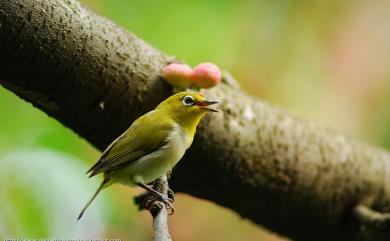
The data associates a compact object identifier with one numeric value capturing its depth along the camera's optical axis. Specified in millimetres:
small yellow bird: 6078
